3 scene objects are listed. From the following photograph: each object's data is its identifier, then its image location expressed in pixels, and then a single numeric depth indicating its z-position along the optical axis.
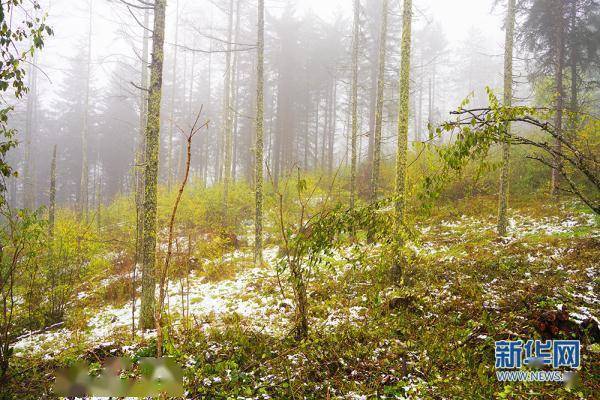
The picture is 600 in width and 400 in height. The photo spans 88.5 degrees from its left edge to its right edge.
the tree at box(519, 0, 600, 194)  12.01
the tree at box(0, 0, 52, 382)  3.99
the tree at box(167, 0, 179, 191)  21.08
